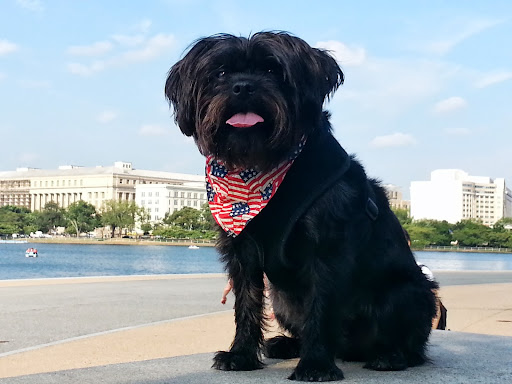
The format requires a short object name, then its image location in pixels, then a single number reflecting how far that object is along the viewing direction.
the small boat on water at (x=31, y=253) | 67.82
